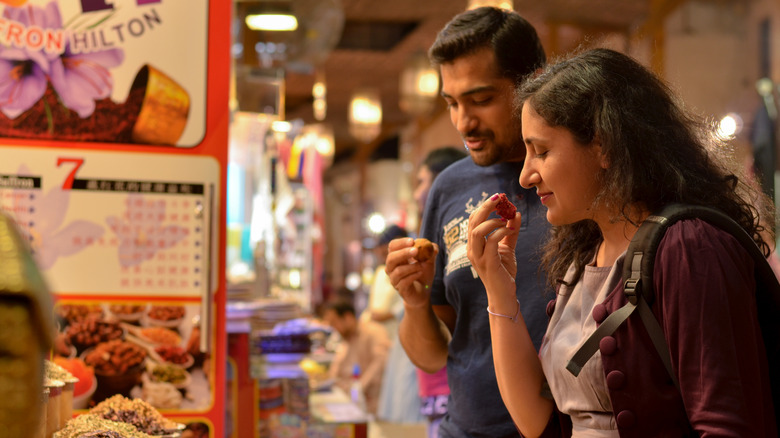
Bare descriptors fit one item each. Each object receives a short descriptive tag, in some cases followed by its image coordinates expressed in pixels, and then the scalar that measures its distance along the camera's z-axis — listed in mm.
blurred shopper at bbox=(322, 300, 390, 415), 7586
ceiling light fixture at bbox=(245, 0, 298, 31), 5949
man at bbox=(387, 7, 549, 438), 1970
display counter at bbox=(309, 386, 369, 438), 4082
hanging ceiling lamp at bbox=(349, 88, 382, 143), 12883
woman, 1205
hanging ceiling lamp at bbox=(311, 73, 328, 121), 11680
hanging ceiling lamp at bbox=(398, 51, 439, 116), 9684
